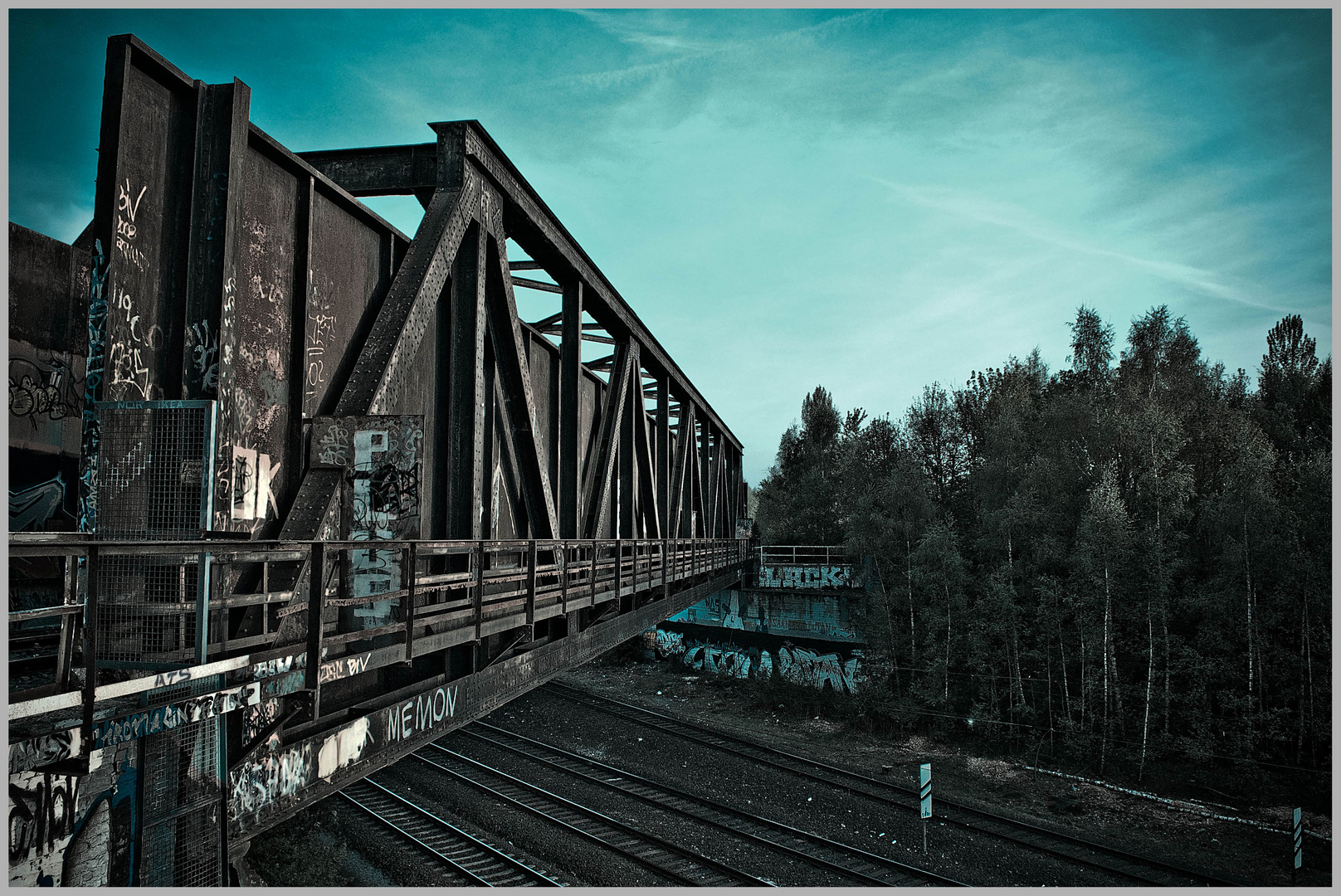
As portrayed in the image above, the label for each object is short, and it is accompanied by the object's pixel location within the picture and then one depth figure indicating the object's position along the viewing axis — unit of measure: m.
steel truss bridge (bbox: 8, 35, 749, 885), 4.15
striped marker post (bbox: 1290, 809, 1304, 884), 14.44
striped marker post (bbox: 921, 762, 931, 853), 14.83
